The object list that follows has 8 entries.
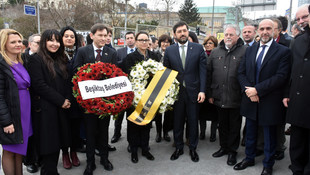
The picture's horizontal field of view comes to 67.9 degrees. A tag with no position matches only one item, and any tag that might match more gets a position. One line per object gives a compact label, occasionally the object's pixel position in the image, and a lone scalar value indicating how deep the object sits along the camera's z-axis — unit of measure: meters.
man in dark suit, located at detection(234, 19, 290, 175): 3.27
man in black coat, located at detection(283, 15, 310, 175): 2.80
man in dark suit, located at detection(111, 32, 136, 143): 5.56
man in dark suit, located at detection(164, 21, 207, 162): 3.91
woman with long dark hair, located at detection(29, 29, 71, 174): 3.06
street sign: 15.99
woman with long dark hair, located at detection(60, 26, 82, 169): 3.47
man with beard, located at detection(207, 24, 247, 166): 3.85
